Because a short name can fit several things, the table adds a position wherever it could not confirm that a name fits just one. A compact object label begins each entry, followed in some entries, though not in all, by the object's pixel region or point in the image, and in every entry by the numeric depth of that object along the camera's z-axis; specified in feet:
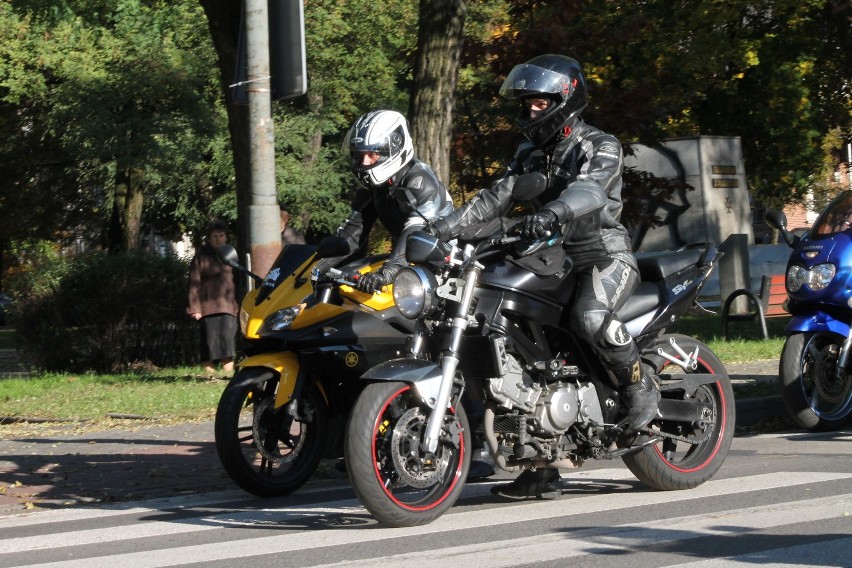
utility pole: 67.05
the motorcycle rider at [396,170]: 49.24
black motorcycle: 40.93
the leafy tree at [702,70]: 122.62
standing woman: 100.37
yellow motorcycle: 48.49
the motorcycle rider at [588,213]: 44.04
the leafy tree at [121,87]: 216.95
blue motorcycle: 63.00
